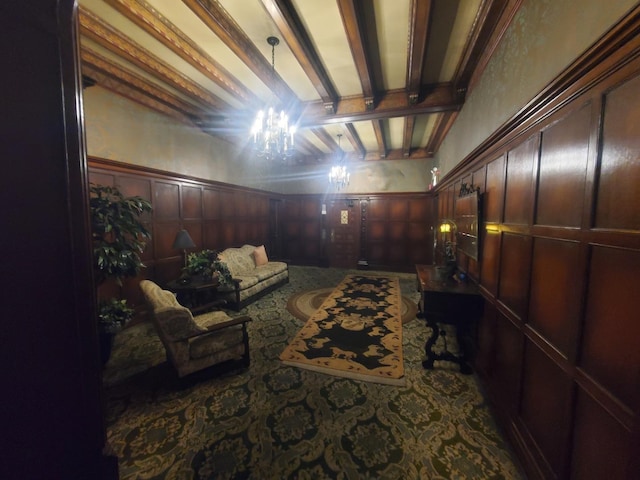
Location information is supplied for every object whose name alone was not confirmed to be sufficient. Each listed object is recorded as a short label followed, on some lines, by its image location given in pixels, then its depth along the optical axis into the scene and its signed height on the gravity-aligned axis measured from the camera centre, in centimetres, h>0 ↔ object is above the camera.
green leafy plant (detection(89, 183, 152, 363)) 236 -33
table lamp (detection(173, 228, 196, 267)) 365 -34
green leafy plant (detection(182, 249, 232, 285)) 379 -77
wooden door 706 -38
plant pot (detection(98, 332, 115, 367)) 233 -124
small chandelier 574 +107
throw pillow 541 -84
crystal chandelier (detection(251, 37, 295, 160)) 286 +106
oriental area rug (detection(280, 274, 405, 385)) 245 -147
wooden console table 236 -88
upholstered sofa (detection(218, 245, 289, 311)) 394 -105
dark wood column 48 -8
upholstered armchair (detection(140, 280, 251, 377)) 205 -110
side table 350 -106
